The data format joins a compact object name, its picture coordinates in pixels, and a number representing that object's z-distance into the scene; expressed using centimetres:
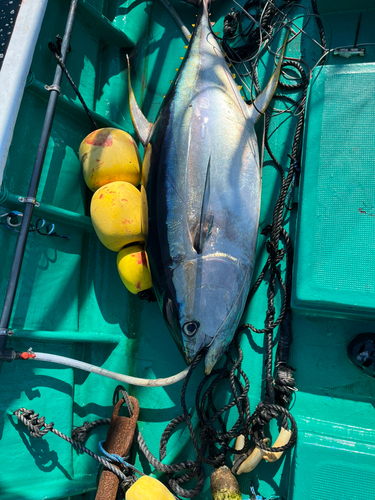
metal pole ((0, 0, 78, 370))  177
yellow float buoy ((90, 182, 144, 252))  207
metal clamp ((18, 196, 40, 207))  188
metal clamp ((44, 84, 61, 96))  204
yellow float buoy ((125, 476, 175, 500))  173
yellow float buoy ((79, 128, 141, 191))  219
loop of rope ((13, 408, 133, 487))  182
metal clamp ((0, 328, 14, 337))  176
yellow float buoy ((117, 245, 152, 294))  208
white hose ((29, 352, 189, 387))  186
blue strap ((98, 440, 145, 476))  194
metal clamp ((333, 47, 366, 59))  216
